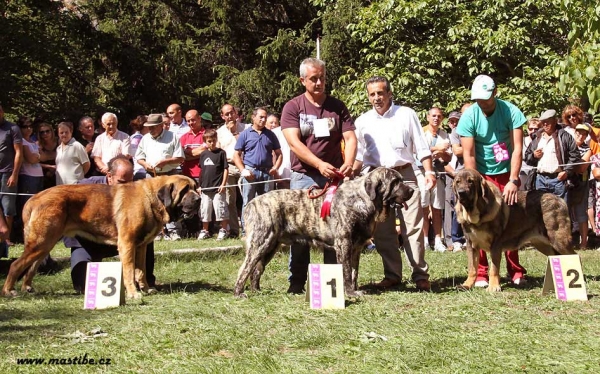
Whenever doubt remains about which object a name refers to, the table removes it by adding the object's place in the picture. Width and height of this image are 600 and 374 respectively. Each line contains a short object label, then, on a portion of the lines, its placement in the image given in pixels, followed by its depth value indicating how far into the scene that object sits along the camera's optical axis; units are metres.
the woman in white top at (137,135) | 12.80
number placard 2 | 7.36
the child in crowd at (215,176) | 13.52
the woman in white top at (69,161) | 11.95
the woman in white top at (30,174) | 12.08
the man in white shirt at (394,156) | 8.30
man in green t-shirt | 8.31
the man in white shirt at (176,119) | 14.49
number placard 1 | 7.07
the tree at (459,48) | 17.50
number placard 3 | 7.36
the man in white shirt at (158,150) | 12.62
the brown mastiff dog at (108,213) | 8.18
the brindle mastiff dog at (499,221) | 8.12
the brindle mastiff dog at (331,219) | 7.71
